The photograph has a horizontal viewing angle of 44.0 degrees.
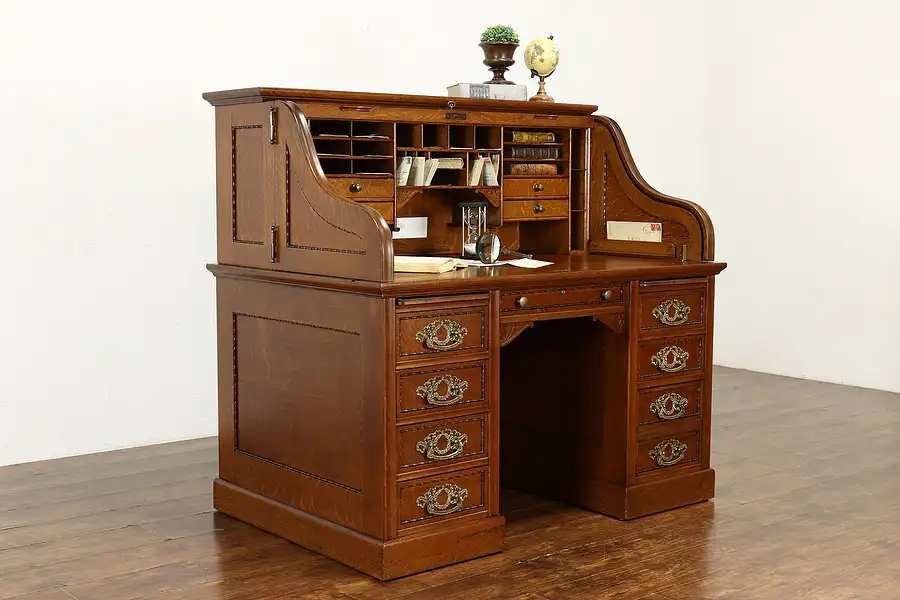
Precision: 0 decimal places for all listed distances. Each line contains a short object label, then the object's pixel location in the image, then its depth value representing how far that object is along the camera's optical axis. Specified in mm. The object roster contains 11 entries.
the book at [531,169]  3857
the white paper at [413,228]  3934
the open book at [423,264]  3143
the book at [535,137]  3859
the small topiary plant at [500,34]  3865
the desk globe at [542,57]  4004
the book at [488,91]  3766
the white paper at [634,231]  3836
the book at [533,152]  3875
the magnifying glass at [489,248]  3443
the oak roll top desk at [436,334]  2992
